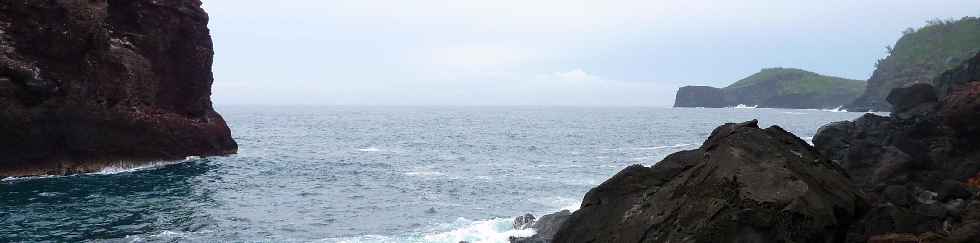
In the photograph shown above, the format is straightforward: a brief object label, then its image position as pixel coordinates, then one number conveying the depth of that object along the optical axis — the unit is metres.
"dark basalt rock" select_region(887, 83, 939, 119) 42.59
